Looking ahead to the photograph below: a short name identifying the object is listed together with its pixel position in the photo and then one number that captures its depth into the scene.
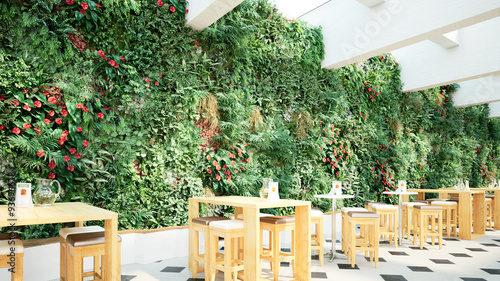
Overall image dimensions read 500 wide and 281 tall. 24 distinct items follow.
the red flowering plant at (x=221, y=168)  4.41
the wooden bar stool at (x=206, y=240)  3.04
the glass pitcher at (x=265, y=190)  2.97
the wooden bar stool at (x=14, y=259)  2.09
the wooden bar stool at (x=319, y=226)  3.76
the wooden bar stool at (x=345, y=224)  4.15
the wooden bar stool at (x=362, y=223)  3.76
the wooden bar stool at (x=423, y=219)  4.73
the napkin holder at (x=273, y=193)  2.96
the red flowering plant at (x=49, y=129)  3.23
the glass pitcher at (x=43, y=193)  2.58
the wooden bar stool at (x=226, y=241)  2.80
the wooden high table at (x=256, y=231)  2.68
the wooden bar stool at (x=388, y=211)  4.71
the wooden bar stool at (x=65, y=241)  2.59
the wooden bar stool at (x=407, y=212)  5.10
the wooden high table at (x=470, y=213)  5.49
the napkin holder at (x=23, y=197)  2.50
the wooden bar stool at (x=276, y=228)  3.05
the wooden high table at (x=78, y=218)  1.98
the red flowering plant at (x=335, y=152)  5.80
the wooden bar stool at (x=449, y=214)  5.46
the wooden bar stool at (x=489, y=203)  6.78
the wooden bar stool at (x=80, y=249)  2.30
